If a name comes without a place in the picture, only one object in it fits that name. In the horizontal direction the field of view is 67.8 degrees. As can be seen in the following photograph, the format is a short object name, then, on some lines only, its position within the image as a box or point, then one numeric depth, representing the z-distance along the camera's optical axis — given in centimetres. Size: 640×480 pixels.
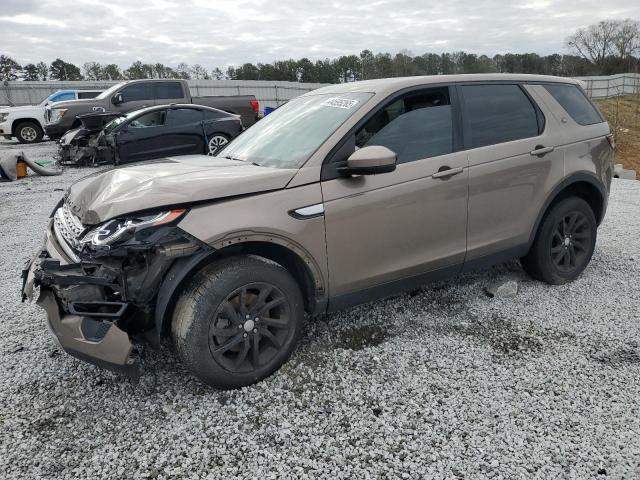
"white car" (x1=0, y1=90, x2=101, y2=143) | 1645
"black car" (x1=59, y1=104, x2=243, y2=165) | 1075
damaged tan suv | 255
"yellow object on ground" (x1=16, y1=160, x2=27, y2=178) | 1062
